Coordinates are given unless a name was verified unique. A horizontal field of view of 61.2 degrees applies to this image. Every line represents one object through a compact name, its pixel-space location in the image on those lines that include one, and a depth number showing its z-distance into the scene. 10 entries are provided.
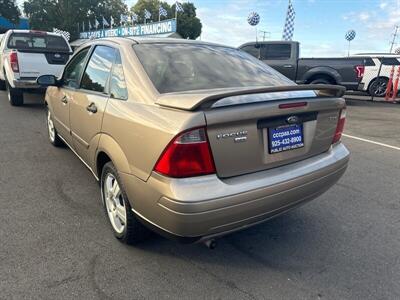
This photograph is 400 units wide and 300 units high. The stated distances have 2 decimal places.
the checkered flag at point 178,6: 31.33
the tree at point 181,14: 66.24
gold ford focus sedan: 2.05
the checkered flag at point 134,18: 55.97
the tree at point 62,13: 56.12
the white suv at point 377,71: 12.83
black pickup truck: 11.65
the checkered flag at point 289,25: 25.14
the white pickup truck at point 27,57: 7.81
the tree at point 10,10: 45.09
